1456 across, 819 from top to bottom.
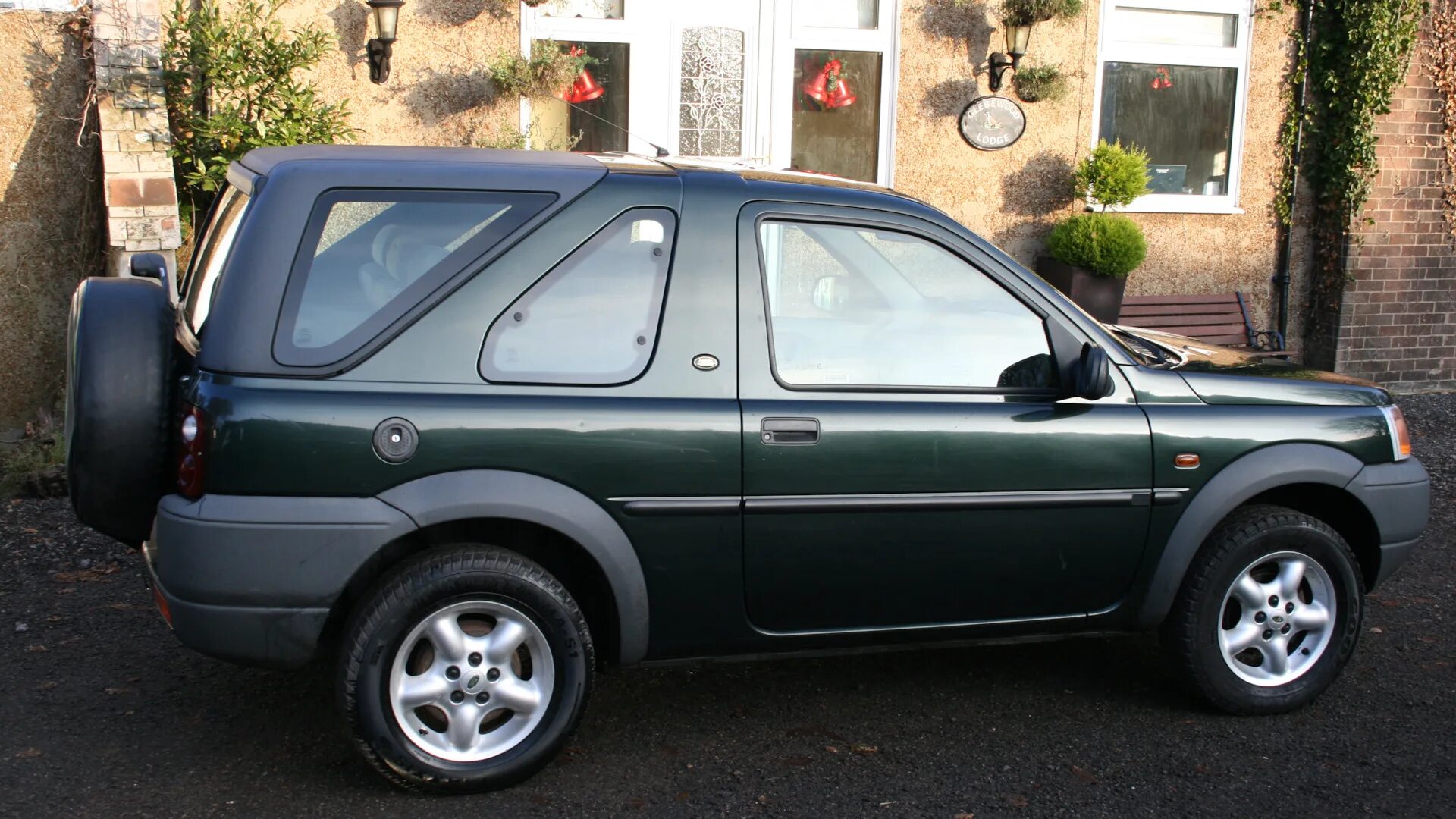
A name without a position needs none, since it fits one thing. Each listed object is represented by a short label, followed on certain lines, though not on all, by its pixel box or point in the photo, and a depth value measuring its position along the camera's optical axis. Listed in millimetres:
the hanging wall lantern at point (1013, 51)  9078
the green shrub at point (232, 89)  7508
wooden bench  9719
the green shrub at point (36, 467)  6543
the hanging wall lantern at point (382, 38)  8039
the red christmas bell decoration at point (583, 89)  8781
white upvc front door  8852
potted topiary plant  9070
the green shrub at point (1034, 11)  9016
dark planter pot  9148
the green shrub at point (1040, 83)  9273
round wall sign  9297
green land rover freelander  3361
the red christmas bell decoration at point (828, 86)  9188
